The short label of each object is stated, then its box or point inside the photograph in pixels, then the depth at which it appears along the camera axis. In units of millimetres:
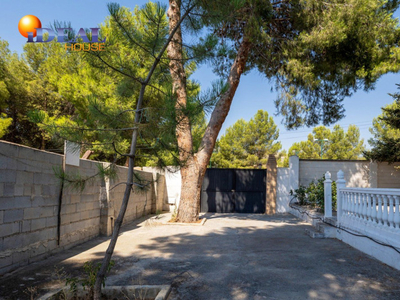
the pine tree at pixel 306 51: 8062
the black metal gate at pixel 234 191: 11805
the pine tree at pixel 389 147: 10352
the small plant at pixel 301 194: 11036
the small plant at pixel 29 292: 3102
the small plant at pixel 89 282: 2877
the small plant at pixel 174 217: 8953
